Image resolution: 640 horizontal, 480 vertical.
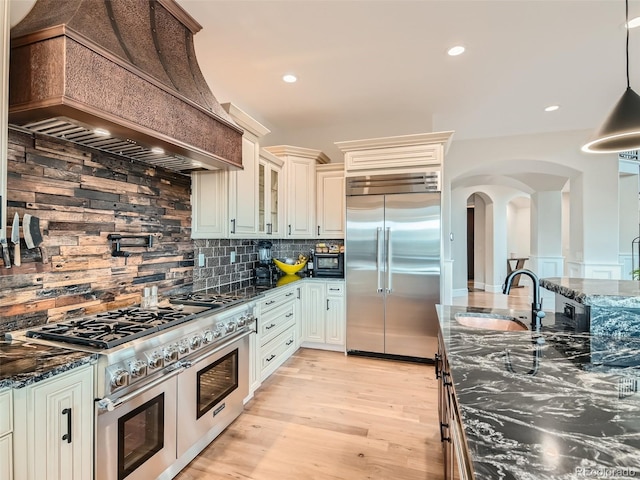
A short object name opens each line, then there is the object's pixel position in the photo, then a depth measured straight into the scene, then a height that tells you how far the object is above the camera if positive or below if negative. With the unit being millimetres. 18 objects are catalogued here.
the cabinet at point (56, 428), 1167 -730
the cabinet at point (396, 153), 3539 +1024
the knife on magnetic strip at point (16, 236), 1595 +25
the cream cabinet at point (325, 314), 3922 -893
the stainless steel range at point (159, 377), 1461 -747
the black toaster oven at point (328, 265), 4188 -301
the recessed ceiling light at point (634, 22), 2262 +1591
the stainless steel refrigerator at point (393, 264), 3568 -254
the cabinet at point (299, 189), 4047 +691
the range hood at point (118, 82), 1332 +777
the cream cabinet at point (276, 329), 2984 -897
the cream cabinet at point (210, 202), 2812 +355
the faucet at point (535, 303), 1718 -335
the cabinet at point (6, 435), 1117 -686
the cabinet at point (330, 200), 4133 +549
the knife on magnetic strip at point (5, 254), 1474 -59
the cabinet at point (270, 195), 3459 +553
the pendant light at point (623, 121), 1870 +728
